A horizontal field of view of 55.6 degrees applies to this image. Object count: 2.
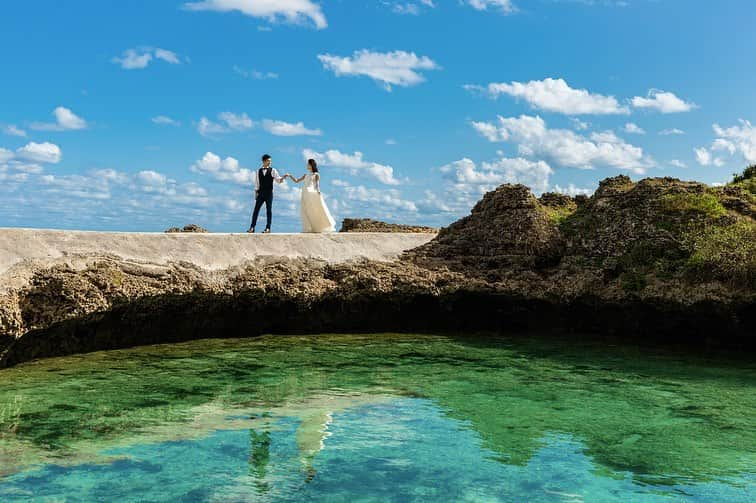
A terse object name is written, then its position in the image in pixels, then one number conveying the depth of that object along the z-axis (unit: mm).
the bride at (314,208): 17141
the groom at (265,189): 16234
